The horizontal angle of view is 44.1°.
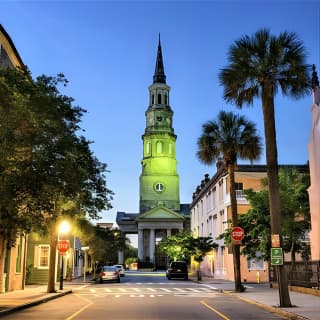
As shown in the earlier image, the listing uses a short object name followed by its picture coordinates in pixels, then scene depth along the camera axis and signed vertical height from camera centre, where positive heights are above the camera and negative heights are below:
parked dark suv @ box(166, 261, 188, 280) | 38.64 -1.80
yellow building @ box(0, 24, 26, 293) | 21.09 -0.21
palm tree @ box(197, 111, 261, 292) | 23.49 +6.43
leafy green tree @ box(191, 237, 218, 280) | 41.05 +0.30
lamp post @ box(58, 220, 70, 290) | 23.14 +0.35
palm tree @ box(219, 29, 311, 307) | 15.69 +7.12
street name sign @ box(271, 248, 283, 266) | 14.80 -0.21
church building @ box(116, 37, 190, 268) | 86.58 +18.41
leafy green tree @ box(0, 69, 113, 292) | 12.34 +3.29
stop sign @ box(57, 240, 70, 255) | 23.15 +0.30
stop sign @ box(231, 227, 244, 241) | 21.44 +0.91
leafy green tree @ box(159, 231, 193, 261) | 41.70 +0.46
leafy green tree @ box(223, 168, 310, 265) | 26.71 +2.09
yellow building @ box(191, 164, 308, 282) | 34.70 +3.99
